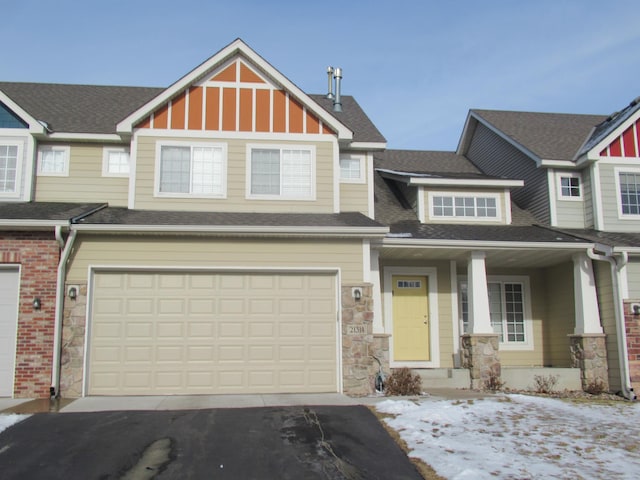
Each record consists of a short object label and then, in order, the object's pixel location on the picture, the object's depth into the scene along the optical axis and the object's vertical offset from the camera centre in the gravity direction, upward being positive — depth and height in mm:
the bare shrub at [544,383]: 13047 -1158
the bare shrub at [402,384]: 11555 -1049
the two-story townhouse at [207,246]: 11180 +1594
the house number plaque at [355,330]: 11516 -4
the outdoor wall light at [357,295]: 11633 +663
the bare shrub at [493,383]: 12695 -1119
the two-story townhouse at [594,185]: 13055 +3594
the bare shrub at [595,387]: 12945 -1241
